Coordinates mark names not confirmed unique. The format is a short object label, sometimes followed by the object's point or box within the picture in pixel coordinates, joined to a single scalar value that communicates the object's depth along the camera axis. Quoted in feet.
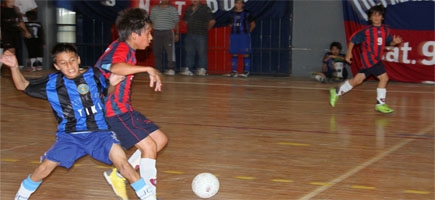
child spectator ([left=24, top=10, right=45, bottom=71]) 63.72
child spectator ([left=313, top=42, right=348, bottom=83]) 53.67
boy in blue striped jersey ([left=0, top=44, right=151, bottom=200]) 15.74
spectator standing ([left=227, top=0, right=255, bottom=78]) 57.62
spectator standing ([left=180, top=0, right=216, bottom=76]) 58.75
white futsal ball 17.90
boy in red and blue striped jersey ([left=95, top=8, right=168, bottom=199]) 16.78
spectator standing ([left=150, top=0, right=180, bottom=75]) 58.75
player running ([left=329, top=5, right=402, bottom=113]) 35.59
